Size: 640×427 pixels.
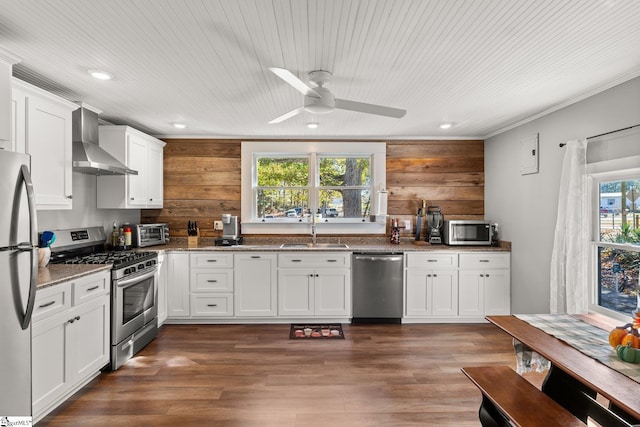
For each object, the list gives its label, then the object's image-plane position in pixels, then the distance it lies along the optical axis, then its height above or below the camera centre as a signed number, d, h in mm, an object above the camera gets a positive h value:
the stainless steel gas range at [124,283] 3008 -647
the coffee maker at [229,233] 4508 -250
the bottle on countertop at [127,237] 3995 -267
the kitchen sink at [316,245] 4374 -408
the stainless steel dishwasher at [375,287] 4203 -872
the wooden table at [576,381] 1337 -664
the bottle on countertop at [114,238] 3998 -279
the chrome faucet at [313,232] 4699 -244
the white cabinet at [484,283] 4266 -828
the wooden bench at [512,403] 1614 -934
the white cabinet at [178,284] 4191 -838
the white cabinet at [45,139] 2416 +554
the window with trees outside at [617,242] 2691 -215
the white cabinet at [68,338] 2197 -877
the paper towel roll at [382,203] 4766 +153
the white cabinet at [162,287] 3971 -840
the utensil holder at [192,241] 4480 -348
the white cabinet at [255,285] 4203 -849
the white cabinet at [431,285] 4258 -854
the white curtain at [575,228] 2986 -111
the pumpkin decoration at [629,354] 1550 -614
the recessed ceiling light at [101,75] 2572 +1032
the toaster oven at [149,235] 4137 -259
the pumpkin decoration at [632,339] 1570 -558
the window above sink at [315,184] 4824 +417
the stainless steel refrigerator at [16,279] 1854 -358
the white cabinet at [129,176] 3793 +498
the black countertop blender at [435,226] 4625 -160
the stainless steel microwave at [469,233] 4453 -233
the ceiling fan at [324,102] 2477 +809
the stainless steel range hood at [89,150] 3113 +588
